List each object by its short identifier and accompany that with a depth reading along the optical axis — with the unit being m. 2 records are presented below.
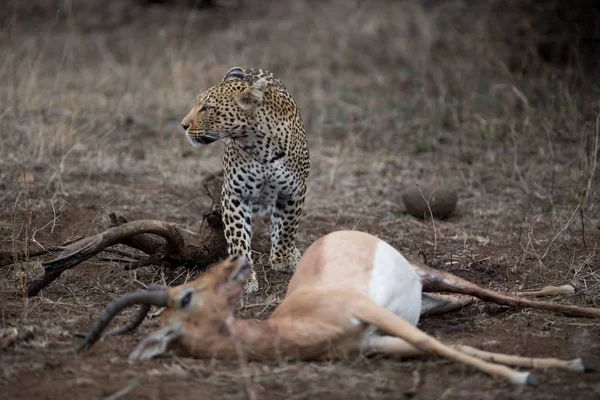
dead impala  8.45
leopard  12.75
